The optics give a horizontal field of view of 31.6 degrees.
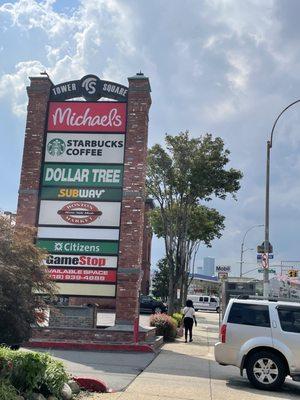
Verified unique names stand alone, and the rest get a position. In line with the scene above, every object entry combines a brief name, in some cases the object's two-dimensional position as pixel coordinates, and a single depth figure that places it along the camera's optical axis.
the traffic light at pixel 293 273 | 50.52
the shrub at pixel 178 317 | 24.78
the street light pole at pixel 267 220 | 20.11
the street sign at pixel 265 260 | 20.33
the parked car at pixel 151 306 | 44.09
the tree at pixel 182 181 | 27.84
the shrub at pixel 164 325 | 19.77
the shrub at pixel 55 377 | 7.93
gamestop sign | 17.36
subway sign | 17.75
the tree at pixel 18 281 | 9.13
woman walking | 20.62
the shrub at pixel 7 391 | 6.48
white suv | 11.09
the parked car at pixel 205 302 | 60.07
